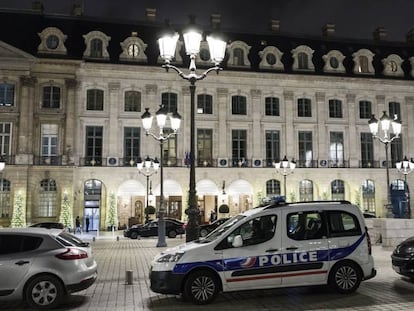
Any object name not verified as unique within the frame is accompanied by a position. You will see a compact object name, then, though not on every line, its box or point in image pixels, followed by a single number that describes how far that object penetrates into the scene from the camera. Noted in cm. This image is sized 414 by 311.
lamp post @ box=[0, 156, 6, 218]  3428
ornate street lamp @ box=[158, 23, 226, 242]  1098
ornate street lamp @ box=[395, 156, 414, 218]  3088
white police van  874
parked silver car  848
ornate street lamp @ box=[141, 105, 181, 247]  1674
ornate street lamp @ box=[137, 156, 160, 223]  3002
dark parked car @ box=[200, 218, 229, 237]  2717
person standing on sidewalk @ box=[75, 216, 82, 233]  3401
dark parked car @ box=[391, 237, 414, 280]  1041
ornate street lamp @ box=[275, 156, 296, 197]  3074
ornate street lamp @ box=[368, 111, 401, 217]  1995
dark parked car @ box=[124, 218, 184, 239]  2858
